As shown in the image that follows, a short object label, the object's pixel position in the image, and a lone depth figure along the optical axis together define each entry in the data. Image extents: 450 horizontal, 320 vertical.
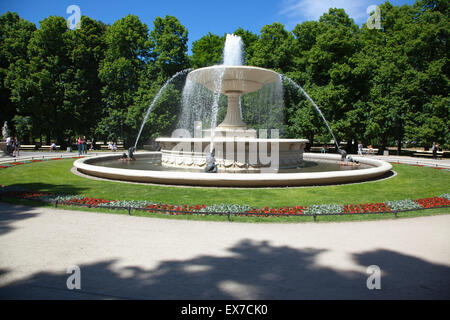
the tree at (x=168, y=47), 35.53
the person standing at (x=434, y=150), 25.61
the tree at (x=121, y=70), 35.41
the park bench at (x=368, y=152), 31.29
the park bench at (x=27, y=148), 34.29
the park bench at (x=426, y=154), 29.41
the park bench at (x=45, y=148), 35.32
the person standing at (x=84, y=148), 27.33
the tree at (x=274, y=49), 33.84
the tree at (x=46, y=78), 32.97
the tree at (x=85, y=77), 35.34
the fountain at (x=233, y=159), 10.59
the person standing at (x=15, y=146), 25.26
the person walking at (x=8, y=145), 24.69
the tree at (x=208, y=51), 41.28
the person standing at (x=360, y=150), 29.27
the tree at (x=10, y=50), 35.62
